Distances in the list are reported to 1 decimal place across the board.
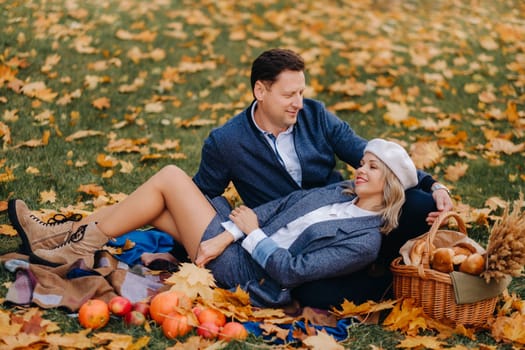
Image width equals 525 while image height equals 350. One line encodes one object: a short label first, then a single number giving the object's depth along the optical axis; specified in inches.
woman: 114.9
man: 126.1
